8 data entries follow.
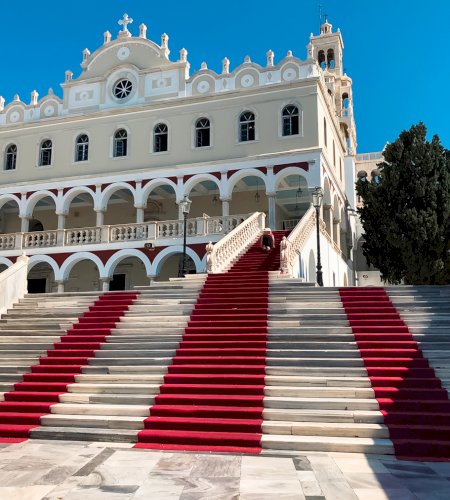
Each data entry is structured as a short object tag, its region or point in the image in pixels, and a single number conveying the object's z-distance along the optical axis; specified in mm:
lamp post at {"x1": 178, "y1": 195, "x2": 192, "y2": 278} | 18739
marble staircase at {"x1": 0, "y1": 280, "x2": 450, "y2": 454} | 7395
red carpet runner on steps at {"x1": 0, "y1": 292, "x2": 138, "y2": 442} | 8125
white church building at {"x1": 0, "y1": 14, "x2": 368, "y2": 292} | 23422
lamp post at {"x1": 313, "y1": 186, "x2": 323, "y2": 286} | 17227
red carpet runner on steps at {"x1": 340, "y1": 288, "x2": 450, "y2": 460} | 6812
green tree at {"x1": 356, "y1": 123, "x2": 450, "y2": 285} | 22641
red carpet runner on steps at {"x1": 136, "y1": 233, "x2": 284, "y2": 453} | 7172
